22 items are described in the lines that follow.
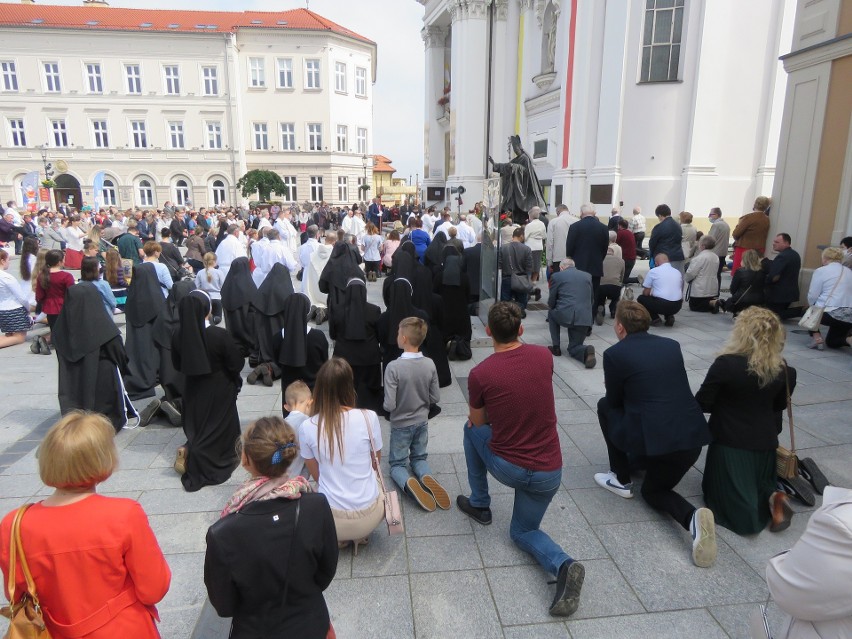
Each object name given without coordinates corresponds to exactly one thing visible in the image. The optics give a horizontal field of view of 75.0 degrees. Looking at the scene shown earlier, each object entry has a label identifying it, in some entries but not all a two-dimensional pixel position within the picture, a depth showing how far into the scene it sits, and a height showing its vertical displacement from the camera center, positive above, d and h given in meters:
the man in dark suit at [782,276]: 8.71 -1.27
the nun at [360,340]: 5.52 -1.44
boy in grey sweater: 4.21 -1.53
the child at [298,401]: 3.85 -1.48
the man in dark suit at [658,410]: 3.72 -1.44
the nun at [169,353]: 5.96 -1.78
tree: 37.31 +0.63
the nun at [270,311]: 7.32 -1.53
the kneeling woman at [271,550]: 2.07 -1.32
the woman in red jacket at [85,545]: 2.00 -1.26
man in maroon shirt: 3.21 -1.36
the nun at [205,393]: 4.52 -1.67
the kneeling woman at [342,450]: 3.26 -1.50
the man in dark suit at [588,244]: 9.32 -0.83
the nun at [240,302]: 7.34 -1.43
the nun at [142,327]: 6.49 -1.57
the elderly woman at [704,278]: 10.20 -1.55
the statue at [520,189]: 17.23 +0.14
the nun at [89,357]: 5.34 -1.59
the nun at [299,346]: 5.49 -1.51
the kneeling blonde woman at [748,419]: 3.64 -1.49
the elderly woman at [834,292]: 7.69 -1.33
